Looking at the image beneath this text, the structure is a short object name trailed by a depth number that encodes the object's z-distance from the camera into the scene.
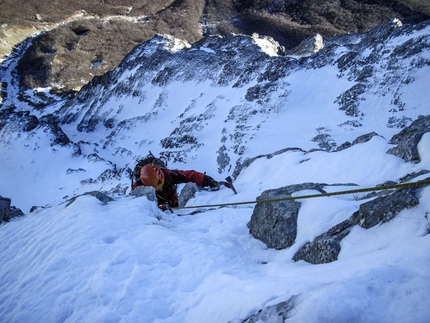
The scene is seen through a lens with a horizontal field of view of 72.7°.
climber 7.68
